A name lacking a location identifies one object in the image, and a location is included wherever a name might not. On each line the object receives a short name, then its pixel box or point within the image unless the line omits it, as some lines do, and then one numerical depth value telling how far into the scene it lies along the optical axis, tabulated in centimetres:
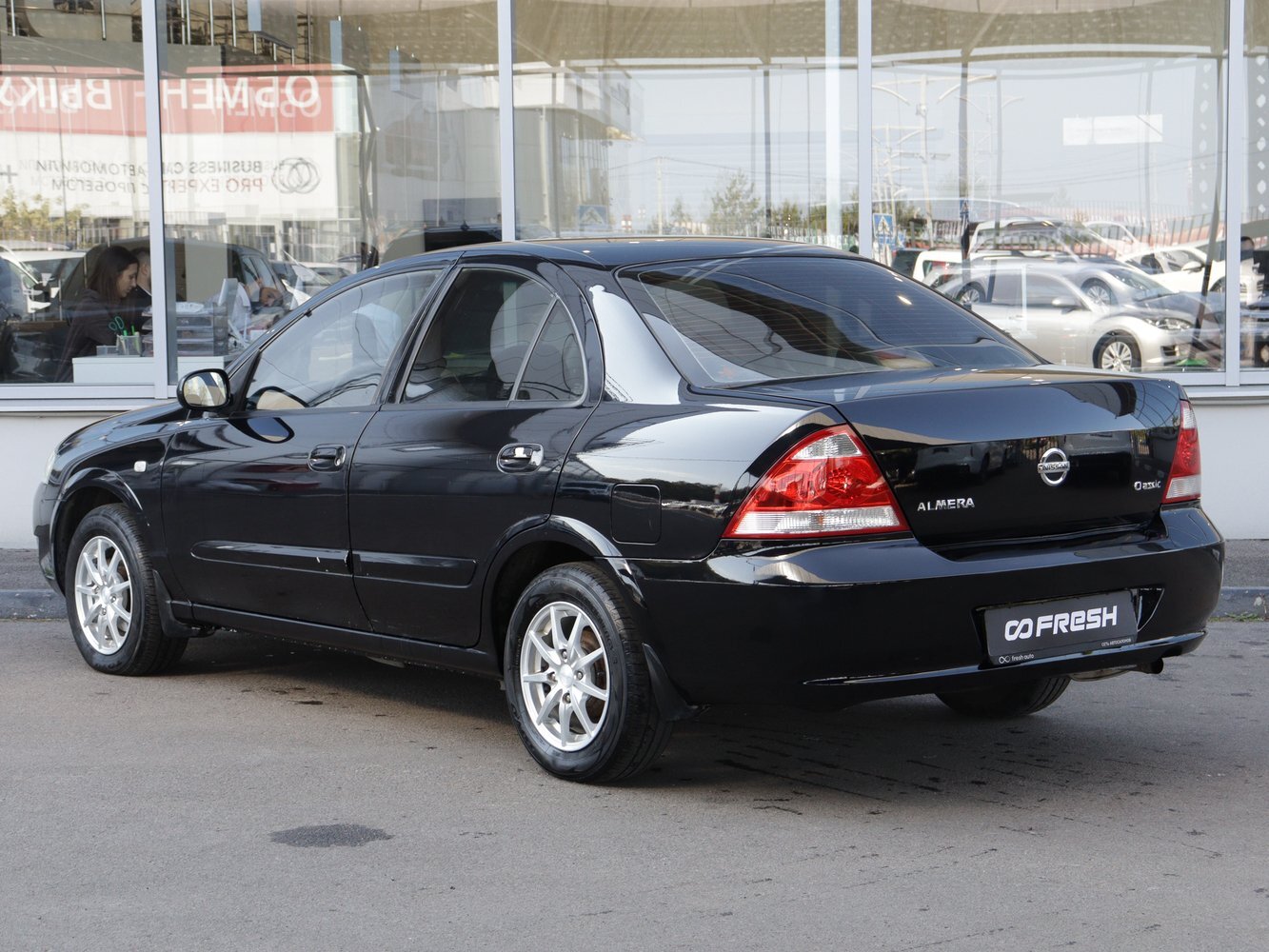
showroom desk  1140
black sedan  469
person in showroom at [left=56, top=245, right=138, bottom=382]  1155
